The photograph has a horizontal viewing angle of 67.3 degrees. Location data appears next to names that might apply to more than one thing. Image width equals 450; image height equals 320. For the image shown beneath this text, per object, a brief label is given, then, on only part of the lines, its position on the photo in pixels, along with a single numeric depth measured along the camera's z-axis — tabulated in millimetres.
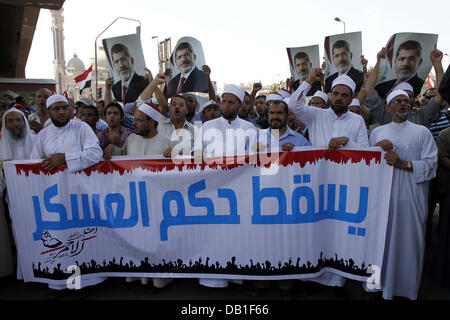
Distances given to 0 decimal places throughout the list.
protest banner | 3027
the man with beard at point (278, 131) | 3393
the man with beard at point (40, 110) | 5147
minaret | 87688
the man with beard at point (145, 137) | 3635
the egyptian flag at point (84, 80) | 11969
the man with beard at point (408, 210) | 2939
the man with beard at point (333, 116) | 3572
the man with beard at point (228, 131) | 3607
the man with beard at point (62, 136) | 3395
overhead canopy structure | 5906
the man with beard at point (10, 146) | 3568
